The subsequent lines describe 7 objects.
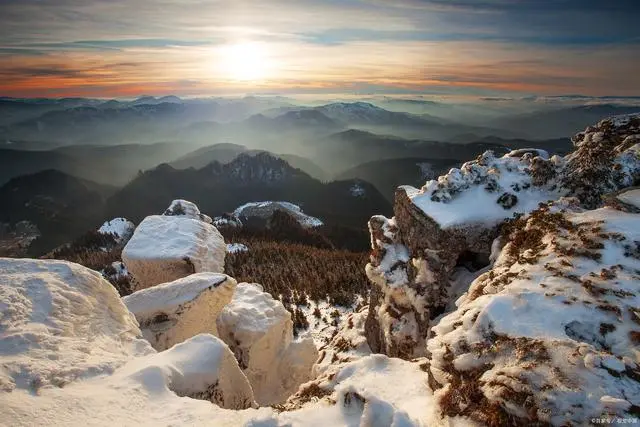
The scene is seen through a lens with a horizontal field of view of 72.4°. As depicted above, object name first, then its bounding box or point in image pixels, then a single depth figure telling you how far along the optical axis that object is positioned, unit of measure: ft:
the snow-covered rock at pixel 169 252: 54.08
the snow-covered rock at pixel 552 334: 17.52
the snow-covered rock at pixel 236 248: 128.79
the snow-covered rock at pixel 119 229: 215.92
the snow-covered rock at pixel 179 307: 39.45
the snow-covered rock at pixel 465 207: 35.60
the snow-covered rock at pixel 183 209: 101.35
